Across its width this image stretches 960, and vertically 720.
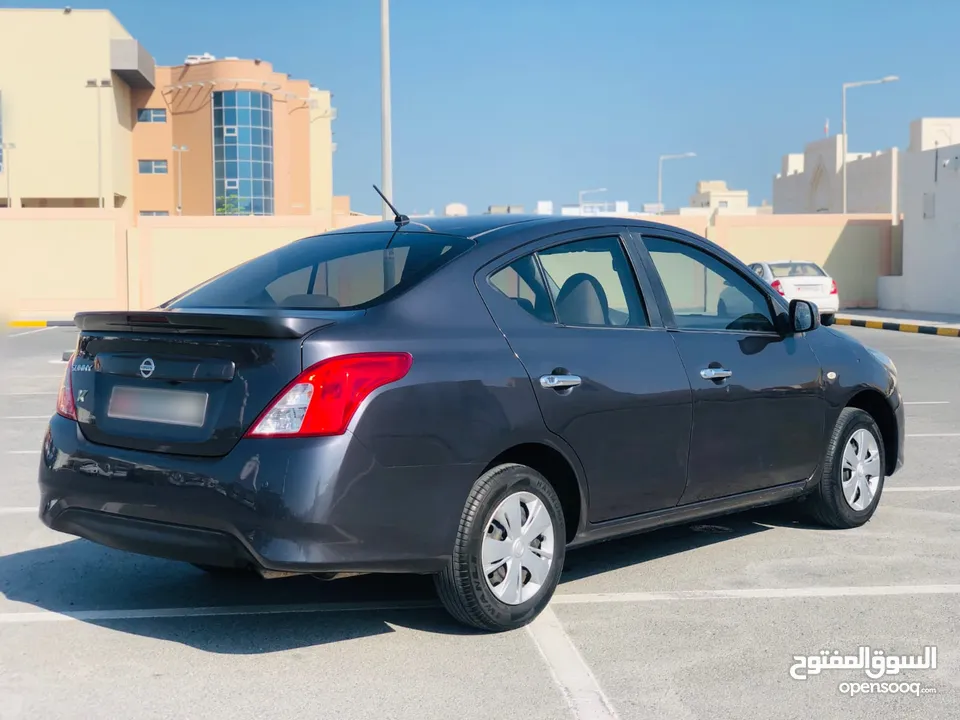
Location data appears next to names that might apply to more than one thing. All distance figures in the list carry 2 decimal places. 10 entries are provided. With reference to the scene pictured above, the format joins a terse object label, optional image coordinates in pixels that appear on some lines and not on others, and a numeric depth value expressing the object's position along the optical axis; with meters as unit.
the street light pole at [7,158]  55.48
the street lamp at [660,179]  62.81
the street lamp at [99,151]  55.44
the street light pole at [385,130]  20.83
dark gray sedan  4.16
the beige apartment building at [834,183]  53.94
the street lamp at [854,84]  43.91
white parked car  28.25
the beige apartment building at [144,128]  56.91
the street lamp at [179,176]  70.09
